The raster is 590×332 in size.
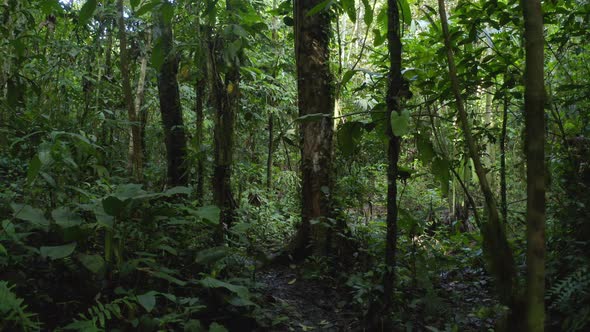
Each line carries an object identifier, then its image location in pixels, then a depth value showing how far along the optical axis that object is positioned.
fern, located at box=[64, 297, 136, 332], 2.06
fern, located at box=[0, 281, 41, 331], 1.92
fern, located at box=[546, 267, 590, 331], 2.53
